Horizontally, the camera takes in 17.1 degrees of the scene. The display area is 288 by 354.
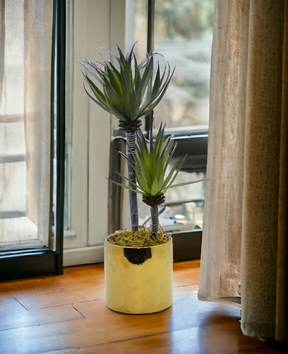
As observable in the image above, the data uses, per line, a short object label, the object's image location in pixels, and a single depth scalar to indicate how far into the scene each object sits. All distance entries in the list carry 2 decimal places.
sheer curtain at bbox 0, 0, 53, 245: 1.96
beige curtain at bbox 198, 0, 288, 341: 1.68
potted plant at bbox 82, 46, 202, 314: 1.82
